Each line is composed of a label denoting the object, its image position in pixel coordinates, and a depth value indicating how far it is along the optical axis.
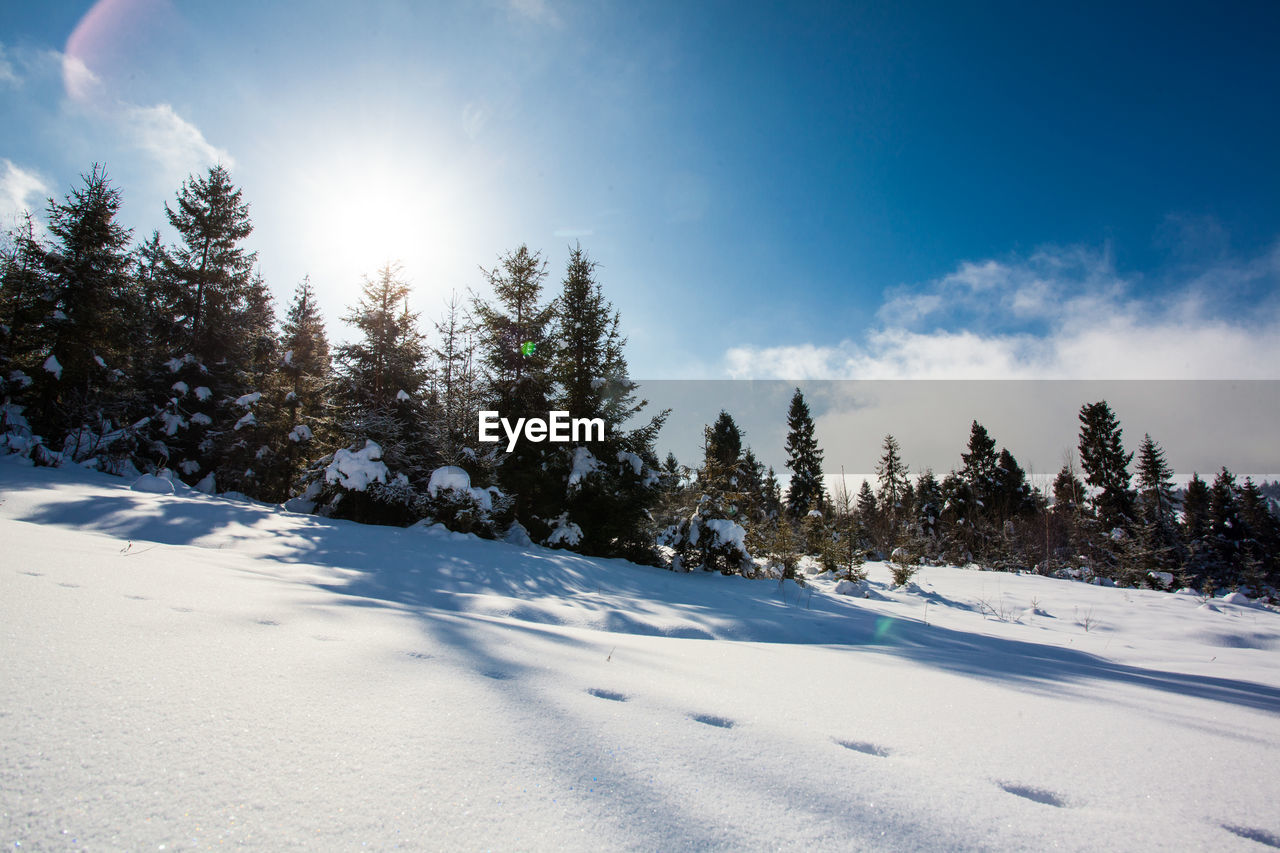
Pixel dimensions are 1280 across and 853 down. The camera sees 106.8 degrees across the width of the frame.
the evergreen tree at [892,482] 35.32
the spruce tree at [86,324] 12.88
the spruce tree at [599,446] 11.55
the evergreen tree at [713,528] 10.98
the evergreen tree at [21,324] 12.24
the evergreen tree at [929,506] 33.09
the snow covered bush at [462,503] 9.84
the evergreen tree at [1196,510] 35.59
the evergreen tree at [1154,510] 19.08
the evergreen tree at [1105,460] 34.41
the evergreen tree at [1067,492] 30.05
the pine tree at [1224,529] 33.34
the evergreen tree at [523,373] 11.82
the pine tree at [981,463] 35.91
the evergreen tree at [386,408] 11.22
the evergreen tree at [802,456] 33.09
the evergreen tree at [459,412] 11.16
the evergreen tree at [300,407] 12.84
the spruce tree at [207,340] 16.27
